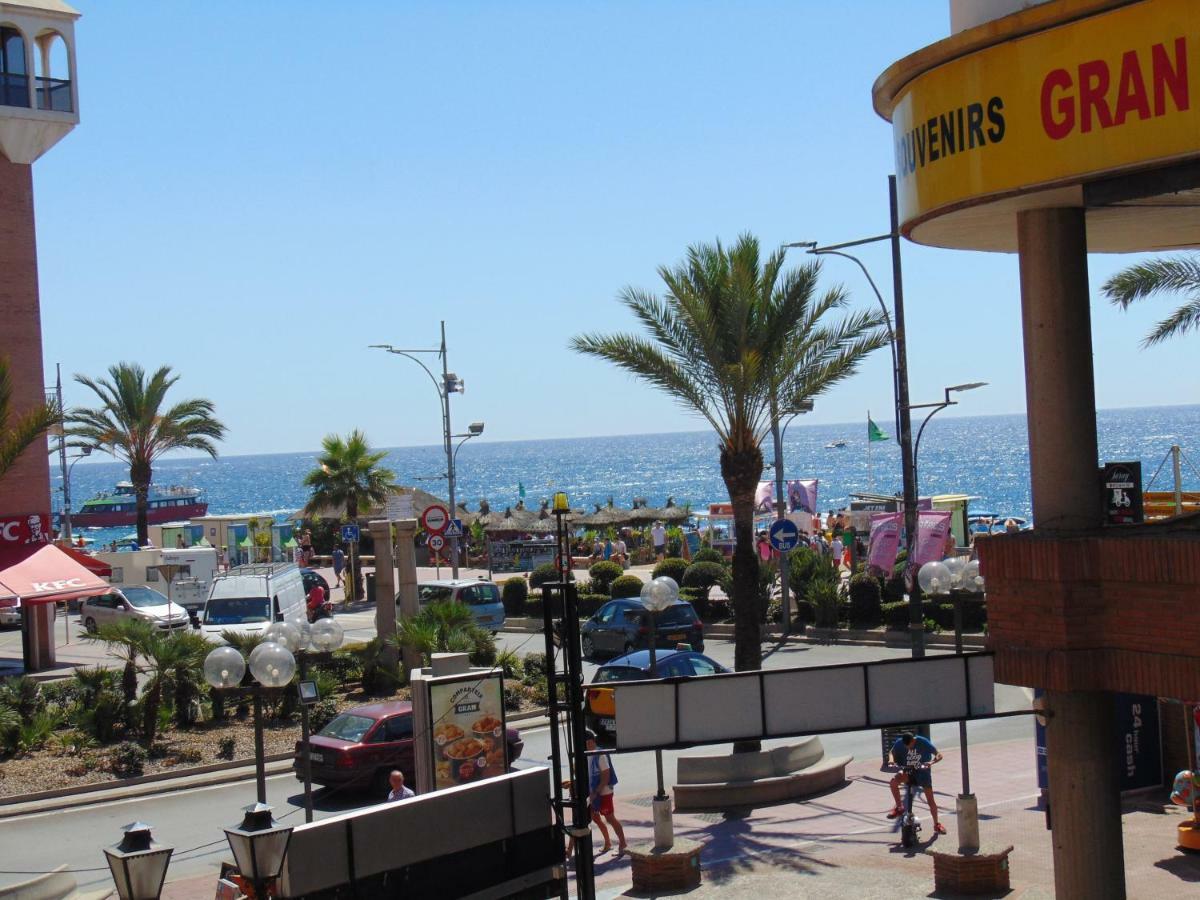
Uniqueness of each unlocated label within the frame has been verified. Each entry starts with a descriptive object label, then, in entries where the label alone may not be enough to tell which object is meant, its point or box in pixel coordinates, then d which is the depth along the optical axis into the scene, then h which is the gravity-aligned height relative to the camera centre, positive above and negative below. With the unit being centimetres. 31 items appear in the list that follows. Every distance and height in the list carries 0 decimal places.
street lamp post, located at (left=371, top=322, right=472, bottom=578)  4019 +280
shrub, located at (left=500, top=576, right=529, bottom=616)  3603 -316
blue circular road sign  2586 -138
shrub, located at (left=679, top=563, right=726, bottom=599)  3372 -269
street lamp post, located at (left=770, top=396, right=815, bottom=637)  2972 -161
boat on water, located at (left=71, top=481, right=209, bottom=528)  10912 -98
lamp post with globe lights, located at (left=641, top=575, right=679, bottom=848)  1353 -272
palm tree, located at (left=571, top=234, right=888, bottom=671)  1992 +176
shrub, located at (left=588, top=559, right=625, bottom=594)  3612 -276
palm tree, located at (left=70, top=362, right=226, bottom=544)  4553 +264
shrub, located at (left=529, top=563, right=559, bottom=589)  3306 -254
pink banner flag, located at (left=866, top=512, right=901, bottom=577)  2834 -182
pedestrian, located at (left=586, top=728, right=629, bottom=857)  1461 -349
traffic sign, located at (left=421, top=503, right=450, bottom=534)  3181 -85
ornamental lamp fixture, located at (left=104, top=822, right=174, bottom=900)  849 -231
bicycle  1438 -386
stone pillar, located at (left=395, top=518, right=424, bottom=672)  2559 -172
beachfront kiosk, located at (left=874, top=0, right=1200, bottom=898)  835 +159
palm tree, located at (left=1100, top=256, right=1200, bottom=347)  2305 +281
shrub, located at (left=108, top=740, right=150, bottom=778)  1905 -374
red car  1775 -349
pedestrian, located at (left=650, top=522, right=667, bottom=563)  4938 -265
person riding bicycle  1453 -327
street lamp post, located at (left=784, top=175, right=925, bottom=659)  2238 +129
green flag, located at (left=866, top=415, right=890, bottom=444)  5647 +112
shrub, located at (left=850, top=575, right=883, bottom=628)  2984 -319
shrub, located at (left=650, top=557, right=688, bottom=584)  3597 -265
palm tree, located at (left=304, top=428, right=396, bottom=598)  4650 +34
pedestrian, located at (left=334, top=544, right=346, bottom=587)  4781 -268
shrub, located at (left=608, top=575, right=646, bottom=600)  3481 -297
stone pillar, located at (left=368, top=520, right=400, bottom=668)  2552 -185
